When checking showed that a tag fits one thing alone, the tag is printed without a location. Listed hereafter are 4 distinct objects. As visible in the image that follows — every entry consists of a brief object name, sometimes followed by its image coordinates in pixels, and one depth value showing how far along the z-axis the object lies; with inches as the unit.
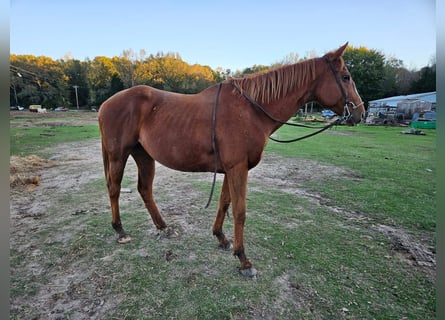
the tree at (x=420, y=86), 1236.5
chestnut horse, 97.4
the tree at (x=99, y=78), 1810.0
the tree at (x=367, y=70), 1355.8
